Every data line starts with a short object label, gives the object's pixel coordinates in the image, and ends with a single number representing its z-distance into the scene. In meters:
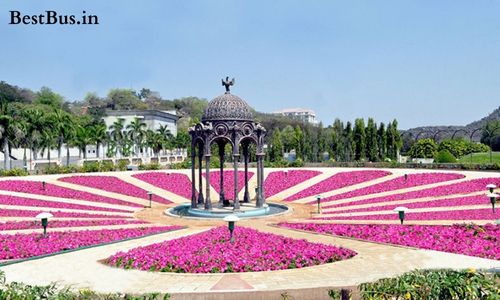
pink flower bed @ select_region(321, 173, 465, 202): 35.75
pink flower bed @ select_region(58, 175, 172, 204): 37.72
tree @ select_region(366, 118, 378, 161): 71.94
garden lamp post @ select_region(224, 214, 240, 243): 17.84
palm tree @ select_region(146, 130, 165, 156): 87.69
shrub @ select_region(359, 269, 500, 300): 9.11
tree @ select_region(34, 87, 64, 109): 125.31
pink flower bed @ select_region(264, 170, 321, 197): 40.62
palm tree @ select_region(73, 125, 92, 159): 76.19
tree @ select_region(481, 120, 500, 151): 105.81
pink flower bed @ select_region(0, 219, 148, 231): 23.36
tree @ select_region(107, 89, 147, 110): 156.26
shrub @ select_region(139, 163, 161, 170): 51.64
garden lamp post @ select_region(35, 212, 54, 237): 20.06
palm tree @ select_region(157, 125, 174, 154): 90.17
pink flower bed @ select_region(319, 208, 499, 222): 24.19
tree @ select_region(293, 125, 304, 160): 81.19
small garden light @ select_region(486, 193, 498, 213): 24.52
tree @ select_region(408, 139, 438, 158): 82.12
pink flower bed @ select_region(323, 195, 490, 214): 28.89
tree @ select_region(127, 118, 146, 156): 87.50
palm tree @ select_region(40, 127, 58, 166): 63.41
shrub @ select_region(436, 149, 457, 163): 58.25
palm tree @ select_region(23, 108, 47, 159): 60.97
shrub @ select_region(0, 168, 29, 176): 44.22
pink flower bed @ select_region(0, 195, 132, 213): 31.27
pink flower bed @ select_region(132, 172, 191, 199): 40.30
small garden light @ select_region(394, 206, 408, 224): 21.10
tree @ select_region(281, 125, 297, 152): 95.50
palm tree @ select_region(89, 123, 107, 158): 78.62
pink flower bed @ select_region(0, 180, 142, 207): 34.81
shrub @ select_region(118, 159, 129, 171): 51.97
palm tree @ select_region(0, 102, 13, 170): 54.88
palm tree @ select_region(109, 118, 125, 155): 89.53
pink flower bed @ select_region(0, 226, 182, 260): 17.58
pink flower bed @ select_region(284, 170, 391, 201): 37.69
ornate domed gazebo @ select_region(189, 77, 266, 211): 28.47
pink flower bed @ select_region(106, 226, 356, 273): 14.77
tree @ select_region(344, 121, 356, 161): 73.70
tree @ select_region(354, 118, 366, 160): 72.06
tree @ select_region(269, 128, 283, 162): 81.06
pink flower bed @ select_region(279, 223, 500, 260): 16.84
